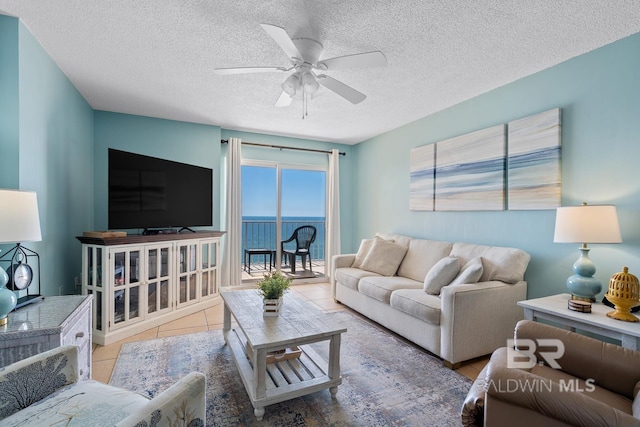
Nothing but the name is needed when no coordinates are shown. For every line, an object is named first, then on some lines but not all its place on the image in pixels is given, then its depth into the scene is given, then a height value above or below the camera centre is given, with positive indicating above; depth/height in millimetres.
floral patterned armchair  928 -716
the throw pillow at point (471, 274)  2541 -531
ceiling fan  1911 +1027
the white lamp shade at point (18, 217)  1440 -42
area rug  1754 -1232
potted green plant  2148 -598
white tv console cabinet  2752 -735
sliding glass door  5047 +22
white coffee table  1721 -952
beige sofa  2340 -772
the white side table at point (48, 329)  1408 -610
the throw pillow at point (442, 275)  2734 -586
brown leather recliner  1008 -704
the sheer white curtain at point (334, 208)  5250 +72
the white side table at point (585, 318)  1627 -642
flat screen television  3025 +198
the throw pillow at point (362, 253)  4047 -568
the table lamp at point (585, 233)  1952 -123
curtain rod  4508 +1081
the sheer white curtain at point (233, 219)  4449 -124
